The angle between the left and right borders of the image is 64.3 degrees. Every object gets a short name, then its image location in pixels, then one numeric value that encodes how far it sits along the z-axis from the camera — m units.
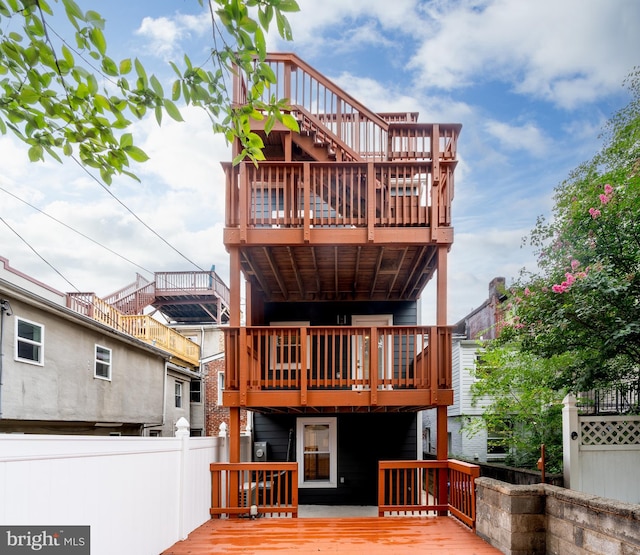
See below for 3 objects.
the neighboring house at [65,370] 9.77
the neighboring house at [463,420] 16.34
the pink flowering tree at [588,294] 6.96
